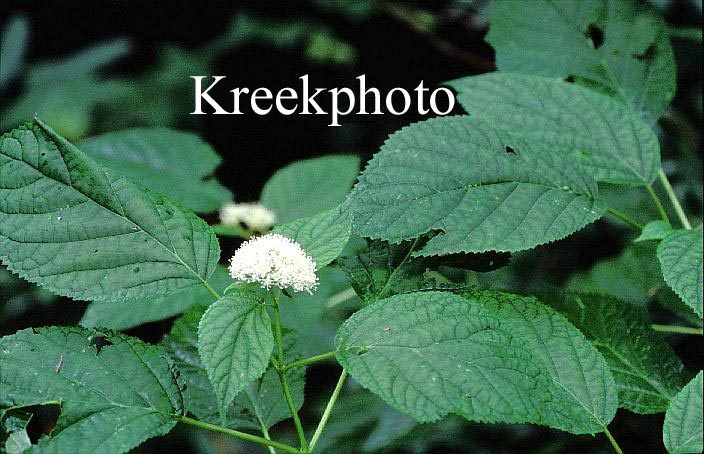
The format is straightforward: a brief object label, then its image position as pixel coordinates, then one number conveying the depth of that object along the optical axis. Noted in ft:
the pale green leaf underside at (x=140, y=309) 3.71
